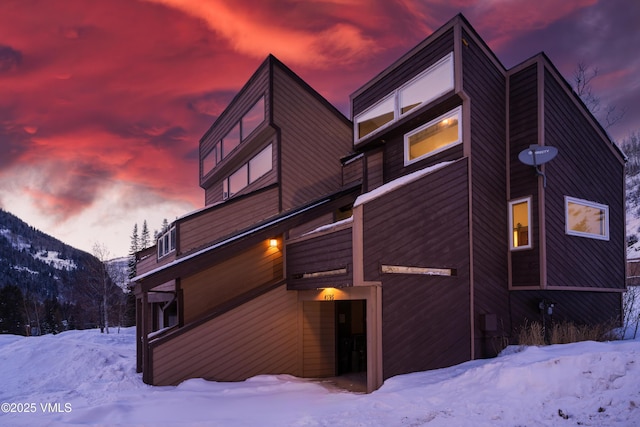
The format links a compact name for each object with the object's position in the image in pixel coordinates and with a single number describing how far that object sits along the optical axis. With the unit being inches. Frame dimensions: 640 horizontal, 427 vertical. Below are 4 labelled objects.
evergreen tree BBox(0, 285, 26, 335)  2137.1
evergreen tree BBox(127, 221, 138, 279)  2600.9
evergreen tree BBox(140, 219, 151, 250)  2625.5
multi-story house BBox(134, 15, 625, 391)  381.4
